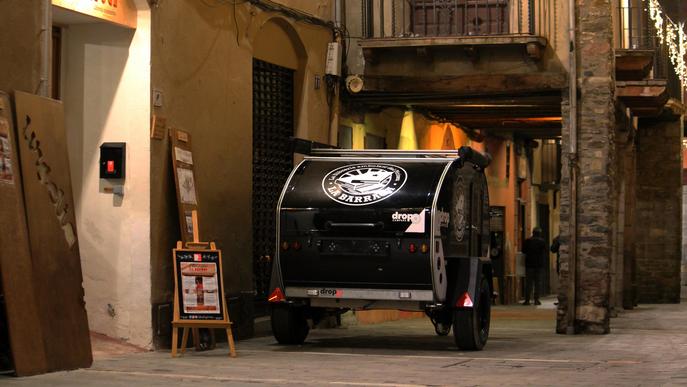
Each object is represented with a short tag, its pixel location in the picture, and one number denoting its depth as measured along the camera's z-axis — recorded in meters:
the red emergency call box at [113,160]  13.32
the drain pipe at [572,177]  17.20
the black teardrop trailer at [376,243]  13.50
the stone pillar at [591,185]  17.19
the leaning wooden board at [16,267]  9.98
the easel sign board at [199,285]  12.82
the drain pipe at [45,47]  10.98
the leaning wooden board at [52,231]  10.37
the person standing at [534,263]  28.14
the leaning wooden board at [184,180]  13.53
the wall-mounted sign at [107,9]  12.62
